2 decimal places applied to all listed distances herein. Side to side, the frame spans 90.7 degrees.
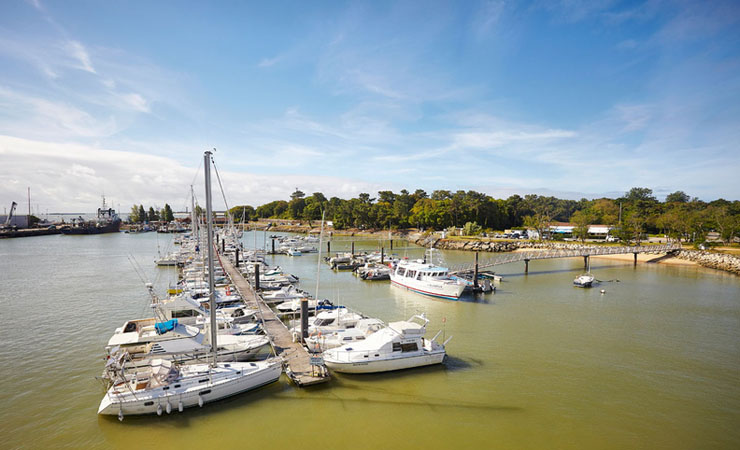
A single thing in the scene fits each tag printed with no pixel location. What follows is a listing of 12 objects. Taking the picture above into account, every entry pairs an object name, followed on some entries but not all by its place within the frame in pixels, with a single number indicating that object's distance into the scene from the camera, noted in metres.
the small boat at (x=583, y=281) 41.31
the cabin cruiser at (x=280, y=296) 31.64
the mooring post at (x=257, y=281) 34.84
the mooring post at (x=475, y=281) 37.47
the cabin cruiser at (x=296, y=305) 28.05
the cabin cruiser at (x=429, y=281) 34.56
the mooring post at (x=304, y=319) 19.95
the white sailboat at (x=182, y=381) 14.04
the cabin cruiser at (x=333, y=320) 23.44
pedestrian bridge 45.47
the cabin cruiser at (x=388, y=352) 17.89
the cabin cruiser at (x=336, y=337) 19.47
